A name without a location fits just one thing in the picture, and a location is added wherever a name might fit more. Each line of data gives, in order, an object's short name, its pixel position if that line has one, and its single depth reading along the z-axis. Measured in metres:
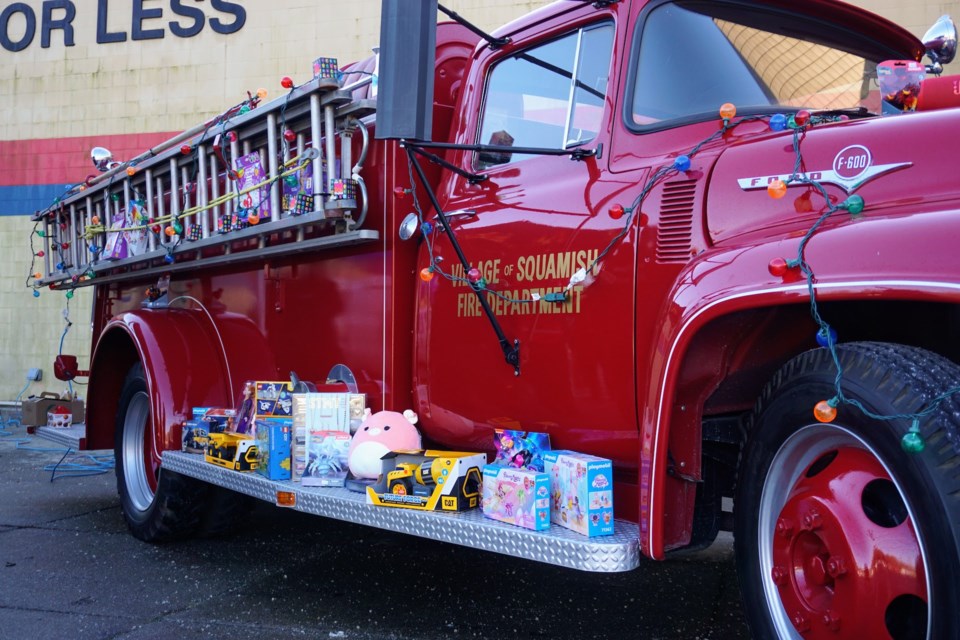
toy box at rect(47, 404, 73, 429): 6.34
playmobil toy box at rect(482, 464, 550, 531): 2.87
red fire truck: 2.12
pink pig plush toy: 3.56
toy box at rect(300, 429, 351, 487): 3.77
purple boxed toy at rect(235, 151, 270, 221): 4.31
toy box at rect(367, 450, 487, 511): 3.15
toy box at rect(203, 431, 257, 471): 4.05
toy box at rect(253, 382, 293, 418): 4.16
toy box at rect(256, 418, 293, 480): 3.86
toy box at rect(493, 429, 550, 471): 3.10
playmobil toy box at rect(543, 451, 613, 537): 2.77
